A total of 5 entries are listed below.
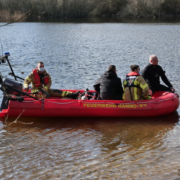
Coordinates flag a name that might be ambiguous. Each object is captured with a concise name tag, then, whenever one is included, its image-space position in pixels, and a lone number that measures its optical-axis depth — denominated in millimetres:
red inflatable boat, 7141
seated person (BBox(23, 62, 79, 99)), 7363
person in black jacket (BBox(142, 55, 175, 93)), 7699
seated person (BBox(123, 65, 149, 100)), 7012
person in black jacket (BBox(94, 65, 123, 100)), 7045
